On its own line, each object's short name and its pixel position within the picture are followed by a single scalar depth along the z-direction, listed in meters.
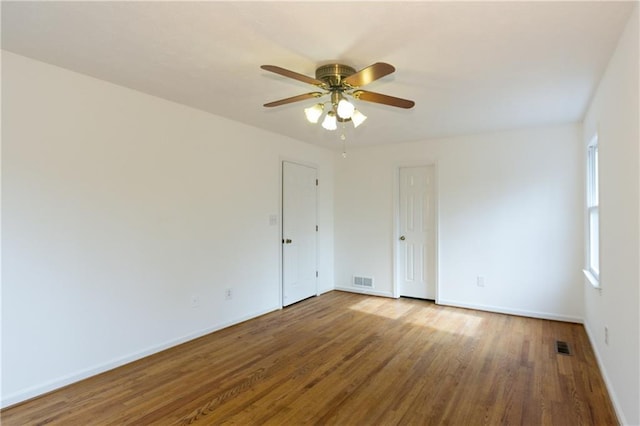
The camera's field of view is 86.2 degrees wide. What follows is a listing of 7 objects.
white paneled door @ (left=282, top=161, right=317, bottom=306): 4.77
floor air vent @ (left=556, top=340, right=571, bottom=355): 3.21
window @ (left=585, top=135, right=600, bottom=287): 3.46
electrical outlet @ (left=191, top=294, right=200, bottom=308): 3.54
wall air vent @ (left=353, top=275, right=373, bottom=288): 5.49
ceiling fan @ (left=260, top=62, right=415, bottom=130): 2.24
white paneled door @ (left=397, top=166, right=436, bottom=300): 5.02
